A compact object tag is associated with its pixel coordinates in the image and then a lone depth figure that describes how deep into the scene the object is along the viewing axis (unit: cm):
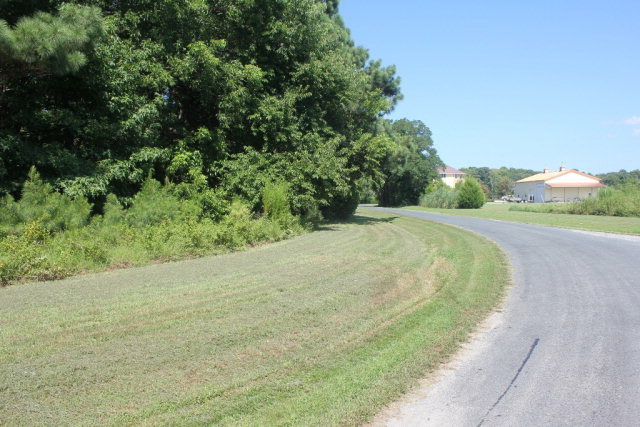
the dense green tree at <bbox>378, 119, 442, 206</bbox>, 5991
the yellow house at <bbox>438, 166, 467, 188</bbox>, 13488
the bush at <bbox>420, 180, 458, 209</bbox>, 5559
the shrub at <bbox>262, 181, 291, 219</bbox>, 1795
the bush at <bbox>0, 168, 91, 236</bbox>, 1086
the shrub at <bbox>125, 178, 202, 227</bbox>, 1312
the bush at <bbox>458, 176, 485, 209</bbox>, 5447
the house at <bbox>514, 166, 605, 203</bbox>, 8388
